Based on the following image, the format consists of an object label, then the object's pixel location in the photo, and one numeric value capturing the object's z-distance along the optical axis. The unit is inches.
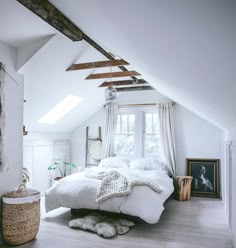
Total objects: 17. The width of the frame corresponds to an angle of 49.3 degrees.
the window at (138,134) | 271.9
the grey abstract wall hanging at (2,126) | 132.2
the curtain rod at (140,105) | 265.7
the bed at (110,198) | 149.9
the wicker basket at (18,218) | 129.3
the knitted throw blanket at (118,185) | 157.9
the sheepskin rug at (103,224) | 142.8
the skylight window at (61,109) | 234.4
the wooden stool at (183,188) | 228.2
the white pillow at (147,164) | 240.0
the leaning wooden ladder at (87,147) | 293.4
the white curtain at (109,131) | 278.5
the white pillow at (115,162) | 246.7
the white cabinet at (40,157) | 228.8
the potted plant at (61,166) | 254.8
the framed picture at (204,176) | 241.1
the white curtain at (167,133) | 252.0
